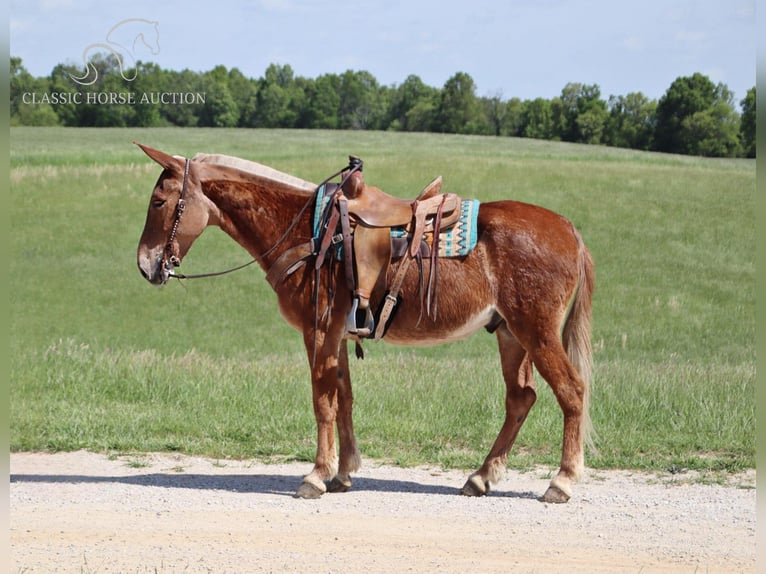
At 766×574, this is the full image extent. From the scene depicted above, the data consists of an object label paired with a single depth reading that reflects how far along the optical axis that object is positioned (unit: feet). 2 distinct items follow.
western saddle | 23.57
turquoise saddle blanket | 23.58
